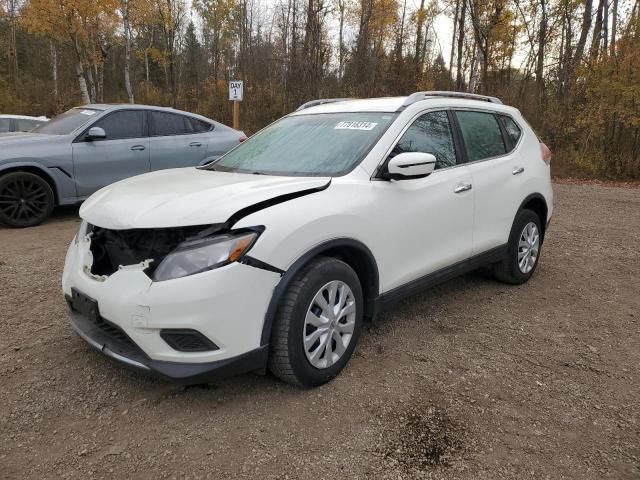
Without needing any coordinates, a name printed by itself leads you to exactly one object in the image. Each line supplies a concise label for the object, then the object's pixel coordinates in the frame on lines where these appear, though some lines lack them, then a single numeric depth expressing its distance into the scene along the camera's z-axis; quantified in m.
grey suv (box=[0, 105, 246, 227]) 6.21
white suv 2.34
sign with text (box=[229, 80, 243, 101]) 10.34
